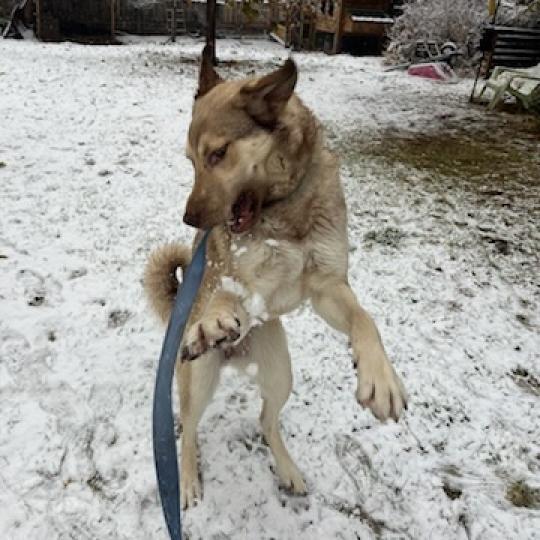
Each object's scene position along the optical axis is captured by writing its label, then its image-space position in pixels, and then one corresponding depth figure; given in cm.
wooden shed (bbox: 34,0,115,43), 1441
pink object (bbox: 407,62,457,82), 1014
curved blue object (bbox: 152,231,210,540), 157
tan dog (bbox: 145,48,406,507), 178
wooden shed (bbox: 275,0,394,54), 1418
